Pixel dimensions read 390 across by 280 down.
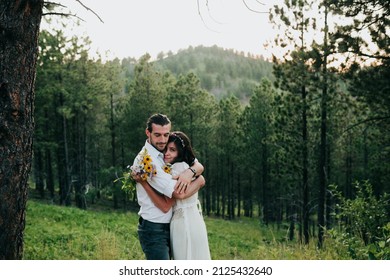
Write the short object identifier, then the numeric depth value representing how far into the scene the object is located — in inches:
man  147.3
